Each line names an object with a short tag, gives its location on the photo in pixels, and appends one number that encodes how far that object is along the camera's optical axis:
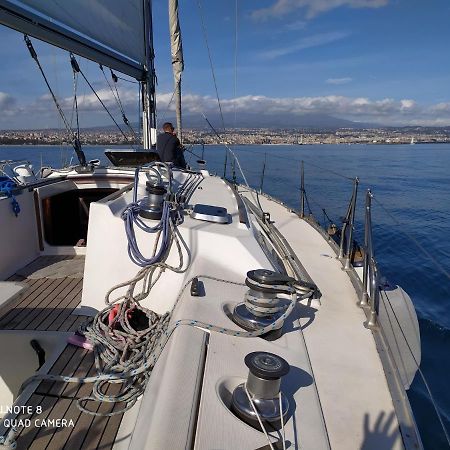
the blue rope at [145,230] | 2.74
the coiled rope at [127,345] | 1.81
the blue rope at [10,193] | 4.16
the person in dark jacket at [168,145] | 6.23
